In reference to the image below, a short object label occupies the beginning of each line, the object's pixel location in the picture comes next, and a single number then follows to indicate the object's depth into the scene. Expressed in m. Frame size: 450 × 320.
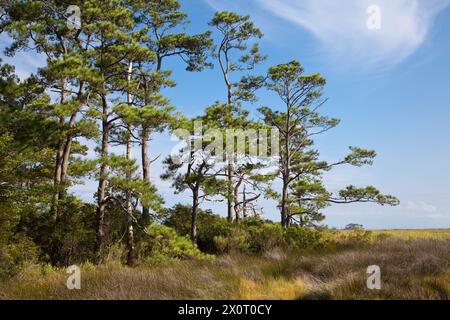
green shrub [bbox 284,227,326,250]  17.66
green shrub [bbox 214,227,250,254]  17.31
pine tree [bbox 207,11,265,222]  22.25
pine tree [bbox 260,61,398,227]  19.75
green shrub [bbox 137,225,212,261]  13.12
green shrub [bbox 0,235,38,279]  10.88
